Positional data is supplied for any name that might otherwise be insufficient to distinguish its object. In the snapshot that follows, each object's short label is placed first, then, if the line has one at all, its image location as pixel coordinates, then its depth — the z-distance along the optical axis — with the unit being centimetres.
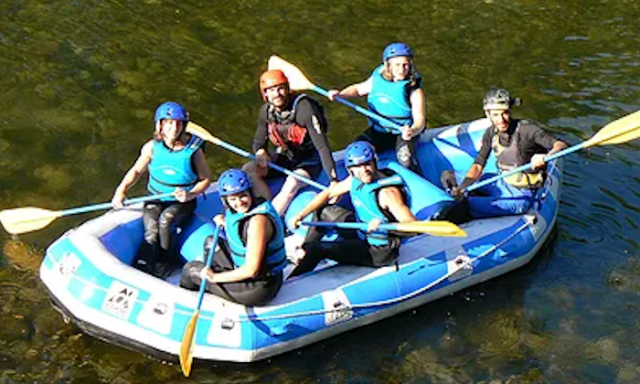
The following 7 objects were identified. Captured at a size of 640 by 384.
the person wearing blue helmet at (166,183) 1375
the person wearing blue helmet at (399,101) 1584
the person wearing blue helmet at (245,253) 1206
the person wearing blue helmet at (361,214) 1303
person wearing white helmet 1484
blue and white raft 1261
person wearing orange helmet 1465
